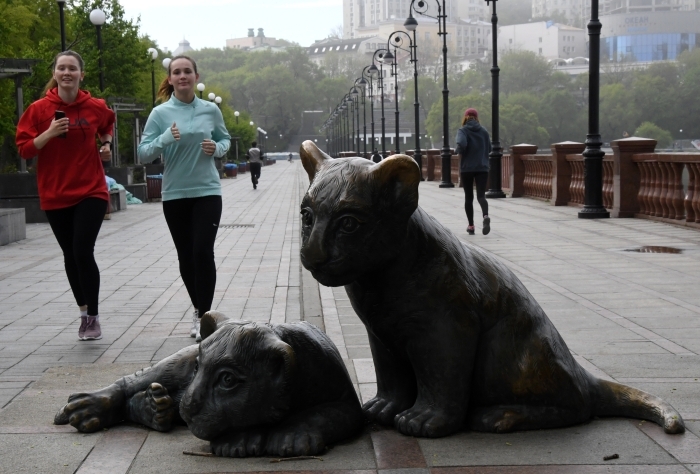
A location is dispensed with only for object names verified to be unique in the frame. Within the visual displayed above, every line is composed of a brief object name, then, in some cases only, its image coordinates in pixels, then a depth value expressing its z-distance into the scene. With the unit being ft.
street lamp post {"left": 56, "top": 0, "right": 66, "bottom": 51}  86.43
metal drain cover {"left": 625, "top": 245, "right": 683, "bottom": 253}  43.87
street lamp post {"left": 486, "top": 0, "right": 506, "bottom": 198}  94.63
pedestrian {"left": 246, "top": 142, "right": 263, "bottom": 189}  139.64
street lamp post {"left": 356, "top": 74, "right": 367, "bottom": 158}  225.93
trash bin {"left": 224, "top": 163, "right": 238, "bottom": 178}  205.98
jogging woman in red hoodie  22.99
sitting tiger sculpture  12.84
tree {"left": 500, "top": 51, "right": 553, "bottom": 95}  488.85
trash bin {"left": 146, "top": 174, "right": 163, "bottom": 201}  99.60
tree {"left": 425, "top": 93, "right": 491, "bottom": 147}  389.39
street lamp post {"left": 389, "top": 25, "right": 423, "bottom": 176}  138.92
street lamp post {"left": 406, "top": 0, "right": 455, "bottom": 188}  124.98
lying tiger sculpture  13.48
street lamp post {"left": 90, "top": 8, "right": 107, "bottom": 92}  98.94
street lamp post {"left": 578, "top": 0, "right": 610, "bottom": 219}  63.77
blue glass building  606.14
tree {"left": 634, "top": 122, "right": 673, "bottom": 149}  327.06
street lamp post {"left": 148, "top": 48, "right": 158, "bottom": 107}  134.80
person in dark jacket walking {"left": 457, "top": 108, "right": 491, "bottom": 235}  51.96
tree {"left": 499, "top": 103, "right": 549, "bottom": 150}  379.96
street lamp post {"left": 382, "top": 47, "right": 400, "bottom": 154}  164.04
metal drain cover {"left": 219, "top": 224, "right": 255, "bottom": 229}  64.90
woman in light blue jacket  23.29
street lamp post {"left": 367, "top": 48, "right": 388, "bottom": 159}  182.16
